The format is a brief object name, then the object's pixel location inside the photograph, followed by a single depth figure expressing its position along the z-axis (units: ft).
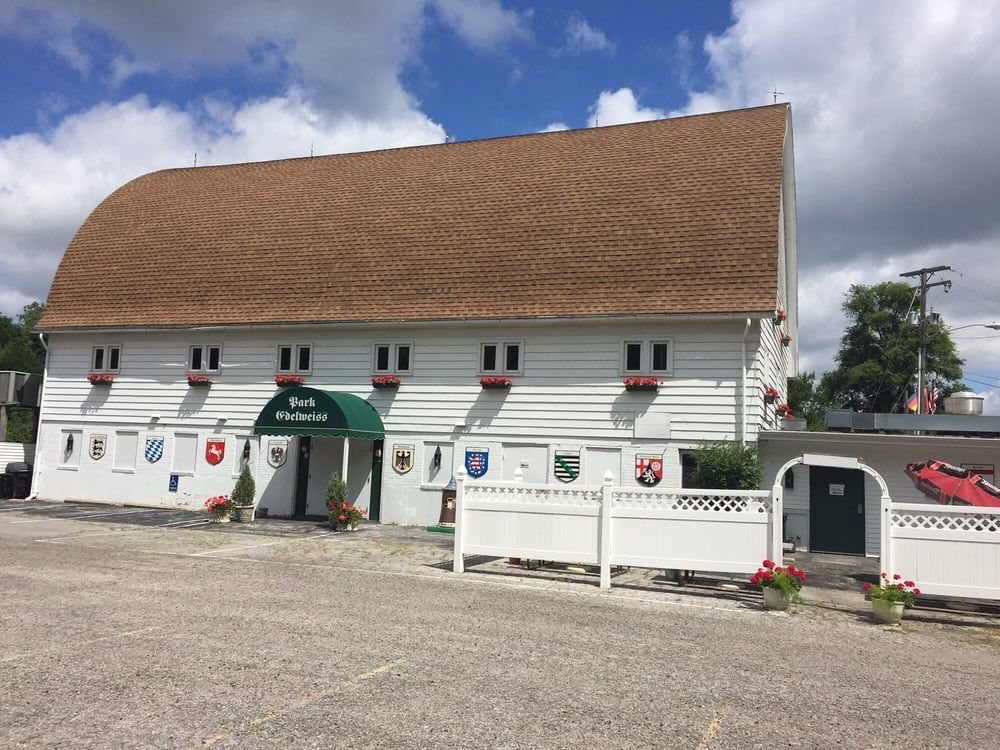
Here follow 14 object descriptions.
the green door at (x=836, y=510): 60.23
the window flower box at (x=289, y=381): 71.92
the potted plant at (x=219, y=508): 65.05
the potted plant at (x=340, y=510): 61.41
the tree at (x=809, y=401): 165.84
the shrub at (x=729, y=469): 54.90
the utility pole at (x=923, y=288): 115.10
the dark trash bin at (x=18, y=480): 81.25
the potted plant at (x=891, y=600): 33.42
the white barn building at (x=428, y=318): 61.46
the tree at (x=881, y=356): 172.76
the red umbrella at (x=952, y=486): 41.24
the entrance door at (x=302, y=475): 71.92
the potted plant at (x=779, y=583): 35.14
